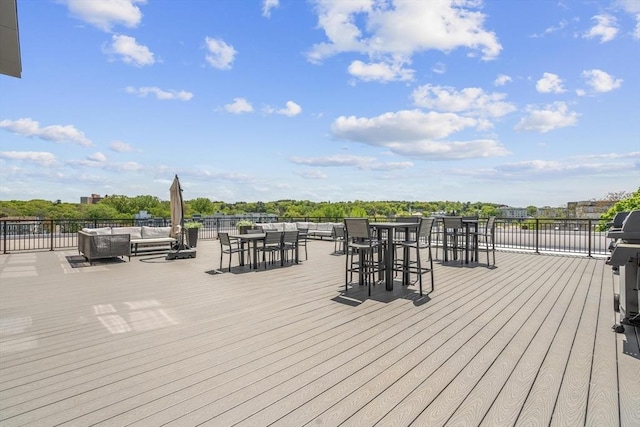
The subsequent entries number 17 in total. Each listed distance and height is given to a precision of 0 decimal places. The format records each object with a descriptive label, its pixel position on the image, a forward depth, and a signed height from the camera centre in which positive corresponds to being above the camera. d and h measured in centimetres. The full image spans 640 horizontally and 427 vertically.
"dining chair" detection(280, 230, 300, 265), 670 -62
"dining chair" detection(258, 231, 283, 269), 637 -59
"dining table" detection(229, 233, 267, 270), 621 -56
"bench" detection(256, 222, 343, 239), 1186 -59
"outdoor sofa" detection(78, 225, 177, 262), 713 -72
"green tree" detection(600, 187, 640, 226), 1001 +20
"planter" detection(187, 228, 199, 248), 956 -74
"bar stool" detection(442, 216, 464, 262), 676 -48
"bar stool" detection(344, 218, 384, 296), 432 -46
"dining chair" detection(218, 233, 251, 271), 618 -58
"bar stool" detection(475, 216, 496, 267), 698 -31
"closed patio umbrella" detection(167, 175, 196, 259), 796 -16
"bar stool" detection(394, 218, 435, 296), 439 -45
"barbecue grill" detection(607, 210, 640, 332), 257 -58
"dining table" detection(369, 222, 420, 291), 450 -50
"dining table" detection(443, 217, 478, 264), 679 -57
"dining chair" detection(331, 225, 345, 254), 899 -65
